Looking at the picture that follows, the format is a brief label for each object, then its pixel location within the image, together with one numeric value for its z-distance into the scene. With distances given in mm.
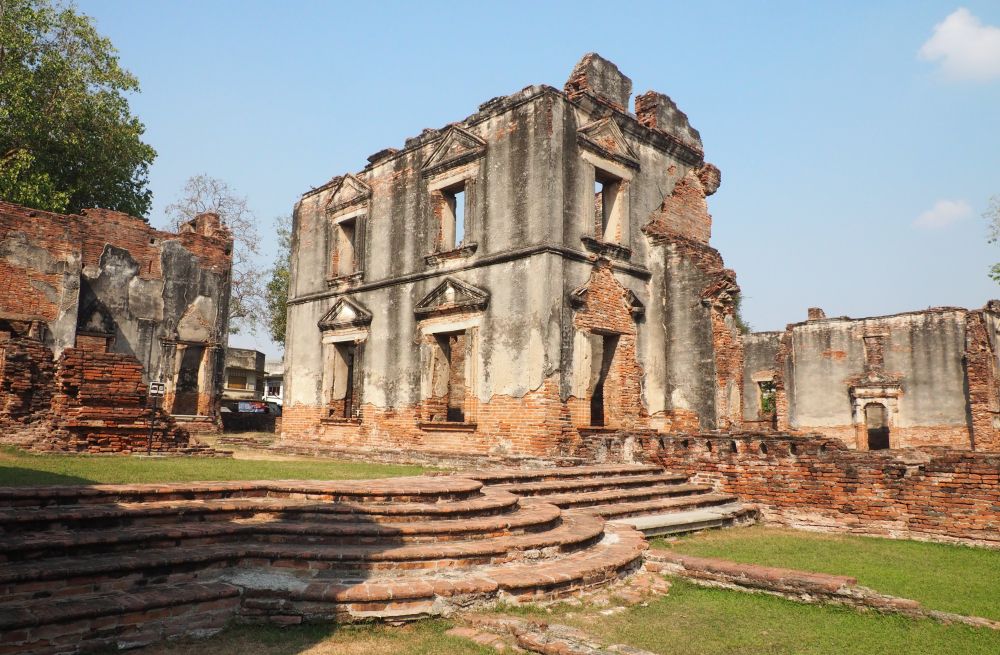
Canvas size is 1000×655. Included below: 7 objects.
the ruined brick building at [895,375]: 21234
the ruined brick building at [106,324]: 11852
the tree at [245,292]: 33125
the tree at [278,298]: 31891
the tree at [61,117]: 21344
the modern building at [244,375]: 42247
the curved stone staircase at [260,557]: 4293
